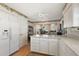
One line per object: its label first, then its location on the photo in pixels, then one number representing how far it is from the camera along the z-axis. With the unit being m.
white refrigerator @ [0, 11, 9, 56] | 1.75
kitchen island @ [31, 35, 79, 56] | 2.10
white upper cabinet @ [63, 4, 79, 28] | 1.28
